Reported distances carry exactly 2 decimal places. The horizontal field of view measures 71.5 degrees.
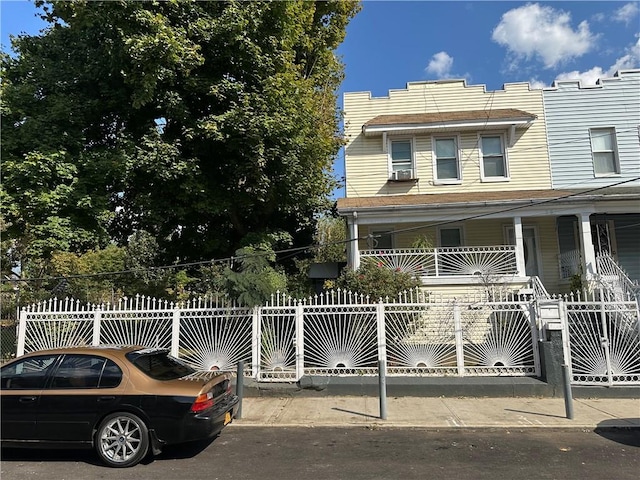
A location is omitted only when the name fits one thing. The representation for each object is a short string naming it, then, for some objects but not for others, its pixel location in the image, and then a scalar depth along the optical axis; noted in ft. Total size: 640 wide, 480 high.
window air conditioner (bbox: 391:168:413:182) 47.73
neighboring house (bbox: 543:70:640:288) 47.16
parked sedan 17.44
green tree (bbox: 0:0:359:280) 36.70
